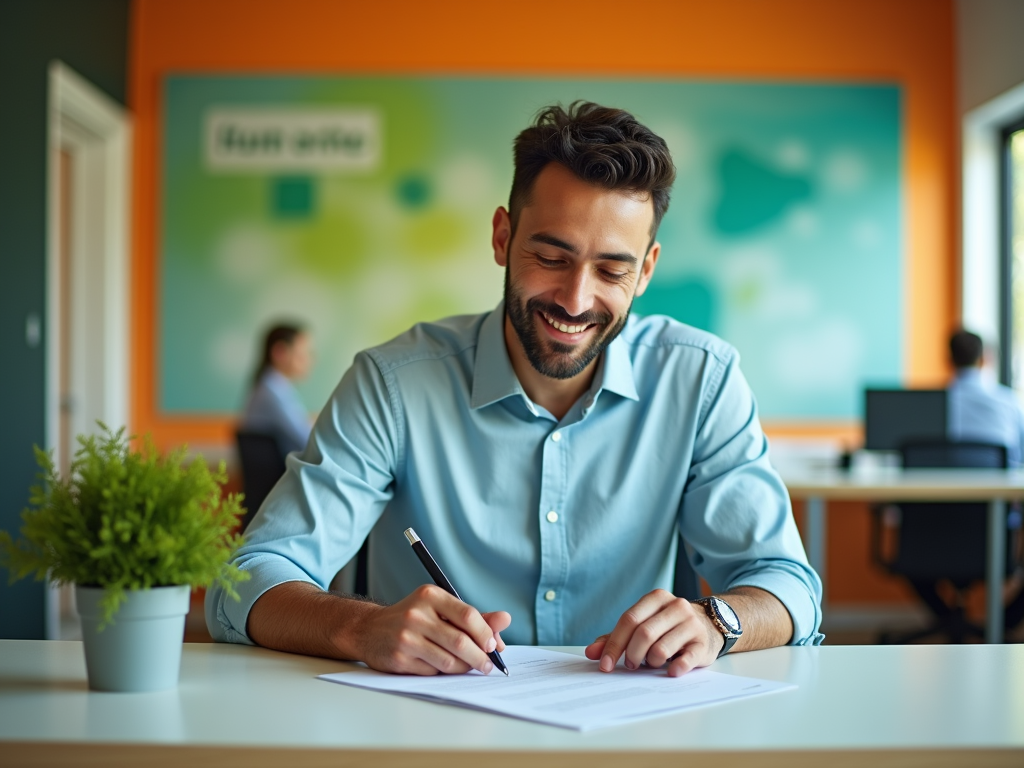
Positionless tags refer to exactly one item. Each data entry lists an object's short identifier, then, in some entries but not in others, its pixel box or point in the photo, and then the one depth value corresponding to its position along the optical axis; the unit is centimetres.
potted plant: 95
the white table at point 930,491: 361
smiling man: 150
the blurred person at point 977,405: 459
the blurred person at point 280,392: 481
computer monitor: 443
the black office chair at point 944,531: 414
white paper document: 94
